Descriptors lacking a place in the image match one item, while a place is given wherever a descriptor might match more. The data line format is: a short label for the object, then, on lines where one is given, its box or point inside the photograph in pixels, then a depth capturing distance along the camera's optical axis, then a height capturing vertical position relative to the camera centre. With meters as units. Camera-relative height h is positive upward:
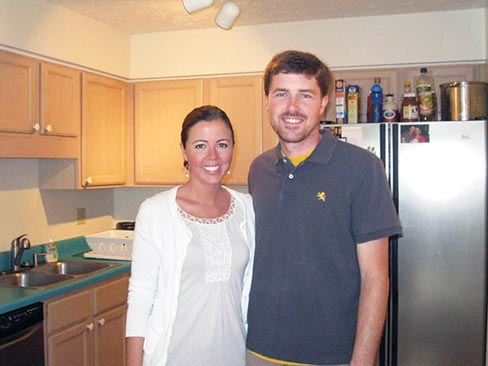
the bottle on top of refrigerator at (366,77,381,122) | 3.07 +0.50
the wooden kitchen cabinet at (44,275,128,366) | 2.57 -0.67
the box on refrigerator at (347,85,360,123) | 3.07 +0.51
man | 1.55 -0.16
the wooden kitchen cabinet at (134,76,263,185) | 3.39 +0.50
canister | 2.80 +0.48
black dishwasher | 2.27 -0.61
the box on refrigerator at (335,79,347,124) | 3.06 +0.53
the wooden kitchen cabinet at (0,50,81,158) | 2.62 +0.46
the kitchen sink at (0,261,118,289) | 2.85 -0.43
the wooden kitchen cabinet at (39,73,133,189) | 3.16 +0.32
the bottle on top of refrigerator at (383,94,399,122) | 2.95 +0.45
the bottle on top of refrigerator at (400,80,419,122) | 2.93 +0.46
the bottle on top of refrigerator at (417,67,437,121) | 2.93 +0.49
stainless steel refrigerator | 2.73 -0.27
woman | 1.61 -0.23
